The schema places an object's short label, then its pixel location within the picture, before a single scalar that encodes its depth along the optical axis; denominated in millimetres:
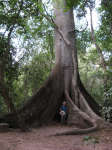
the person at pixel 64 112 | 7715
